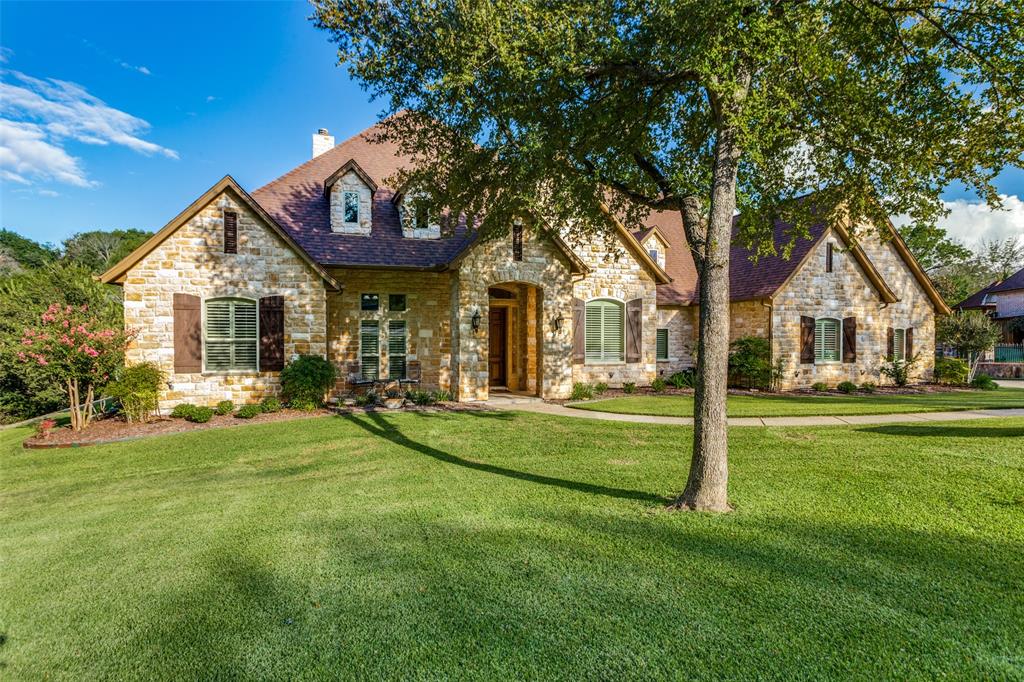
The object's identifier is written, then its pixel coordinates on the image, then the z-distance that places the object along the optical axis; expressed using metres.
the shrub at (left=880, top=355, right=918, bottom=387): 18.05
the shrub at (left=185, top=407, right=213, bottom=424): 10.97
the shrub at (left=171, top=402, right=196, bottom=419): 11.12
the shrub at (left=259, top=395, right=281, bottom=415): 11.79
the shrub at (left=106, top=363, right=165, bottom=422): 10.78
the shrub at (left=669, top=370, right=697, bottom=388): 17.16
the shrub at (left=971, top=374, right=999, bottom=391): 17.94
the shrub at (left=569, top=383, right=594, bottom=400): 14.19
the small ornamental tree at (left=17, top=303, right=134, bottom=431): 9.95
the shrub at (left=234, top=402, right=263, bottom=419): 11.32
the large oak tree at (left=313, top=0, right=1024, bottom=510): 5.18
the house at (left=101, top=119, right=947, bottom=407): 11.95
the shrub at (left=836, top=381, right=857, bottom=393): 16.34
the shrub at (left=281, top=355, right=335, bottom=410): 12.08
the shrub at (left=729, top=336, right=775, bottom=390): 16.20
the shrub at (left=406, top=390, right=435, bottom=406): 13.05
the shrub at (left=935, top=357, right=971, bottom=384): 18.69
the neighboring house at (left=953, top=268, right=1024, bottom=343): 30.19
